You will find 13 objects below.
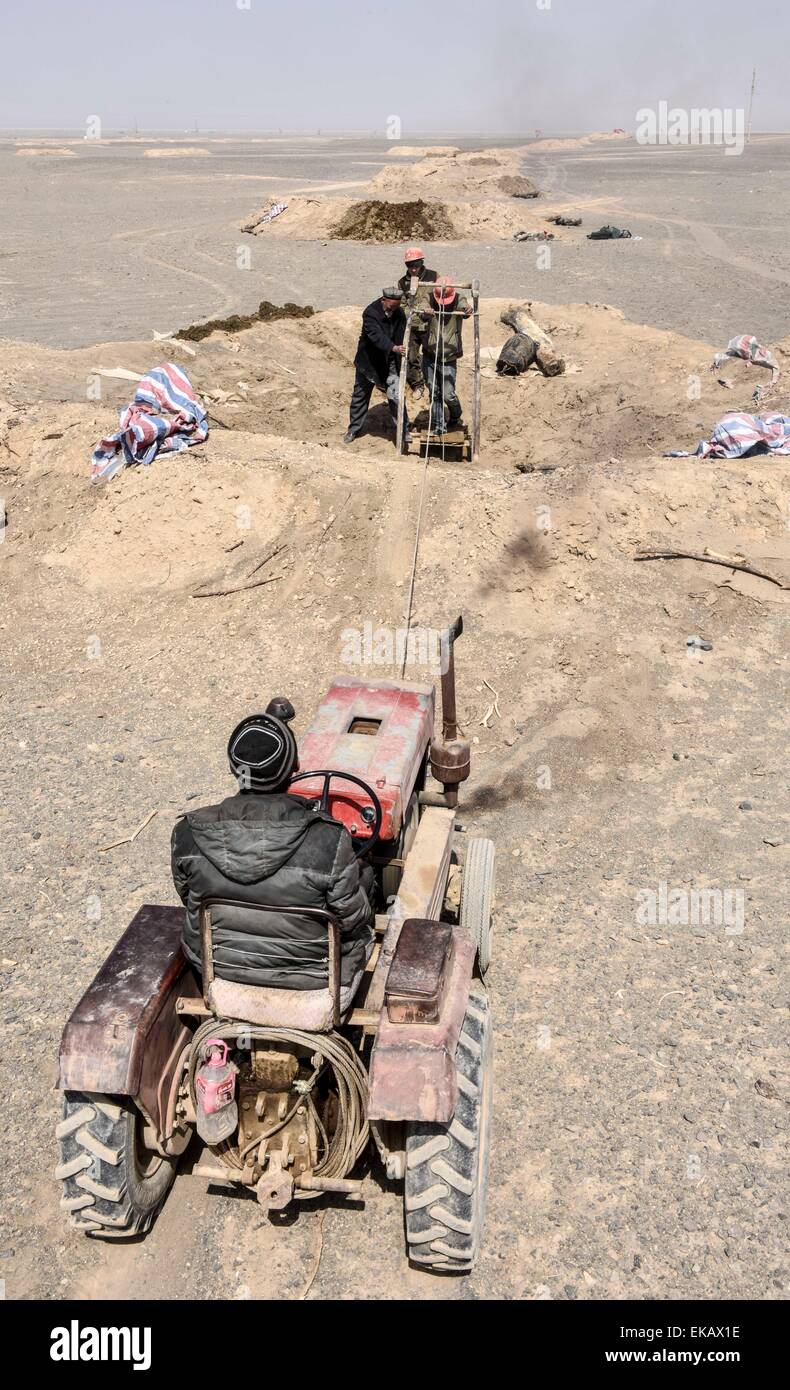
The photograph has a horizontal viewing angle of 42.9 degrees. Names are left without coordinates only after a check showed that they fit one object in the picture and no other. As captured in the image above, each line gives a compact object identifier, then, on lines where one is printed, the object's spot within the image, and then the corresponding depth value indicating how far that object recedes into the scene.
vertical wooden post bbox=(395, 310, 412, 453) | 12.51
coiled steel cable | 3.83
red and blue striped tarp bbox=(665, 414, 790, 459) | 11.65
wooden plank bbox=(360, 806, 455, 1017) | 4.70
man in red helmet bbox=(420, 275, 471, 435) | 12.91
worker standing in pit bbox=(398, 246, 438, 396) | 12.78
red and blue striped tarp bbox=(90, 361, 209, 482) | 11.73
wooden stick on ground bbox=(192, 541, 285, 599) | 10.44
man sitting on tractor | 3.64
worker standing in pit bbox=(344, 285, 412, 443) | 12.87
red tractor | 3.82
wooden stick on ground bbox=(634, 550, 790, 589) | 10.02
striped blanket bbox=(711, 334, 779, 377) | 14.86
